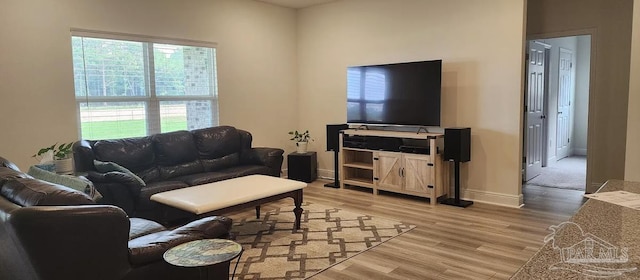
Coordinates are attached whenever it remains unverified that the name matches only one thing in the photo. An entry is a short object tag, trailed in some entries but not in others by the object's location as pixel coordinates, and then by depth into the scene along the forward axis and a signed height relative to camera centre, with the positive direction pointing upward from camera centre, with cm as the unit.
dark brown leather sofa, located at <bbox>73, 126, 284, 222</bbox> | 416 -62
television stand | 531 -82
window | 495 +28
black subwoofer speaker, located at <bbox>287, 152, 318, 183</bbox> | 666 -91
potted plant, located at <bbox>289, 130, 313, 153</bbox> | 683 -53
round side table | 217 -74
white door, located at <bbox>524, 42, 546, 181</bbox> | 655 -13
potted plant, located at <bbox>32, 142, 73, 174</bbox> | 420 -45
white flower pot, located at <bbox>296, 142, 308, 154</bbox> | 682 -63
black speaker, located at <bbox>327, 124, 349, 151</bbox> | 631 -43
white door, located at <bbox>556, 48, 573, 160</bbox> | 838 -5
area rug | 343 -122
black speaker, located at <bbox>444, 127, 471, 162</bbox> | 512 -47
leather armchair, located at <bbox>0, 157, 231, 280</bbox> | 195 -61
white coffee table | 361 -76
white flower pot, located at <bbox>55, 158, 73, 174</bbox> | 419 -52
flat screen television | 540 +13
